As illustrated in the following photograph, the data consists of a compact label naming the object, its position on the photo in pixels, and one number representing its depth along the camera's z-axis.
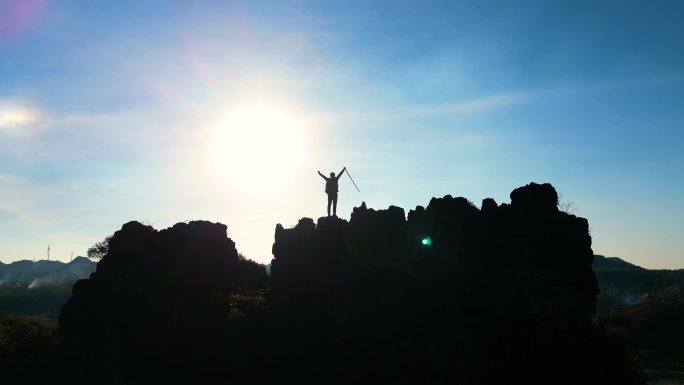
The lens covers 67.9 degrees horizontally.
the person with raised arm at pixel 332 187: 43.16
